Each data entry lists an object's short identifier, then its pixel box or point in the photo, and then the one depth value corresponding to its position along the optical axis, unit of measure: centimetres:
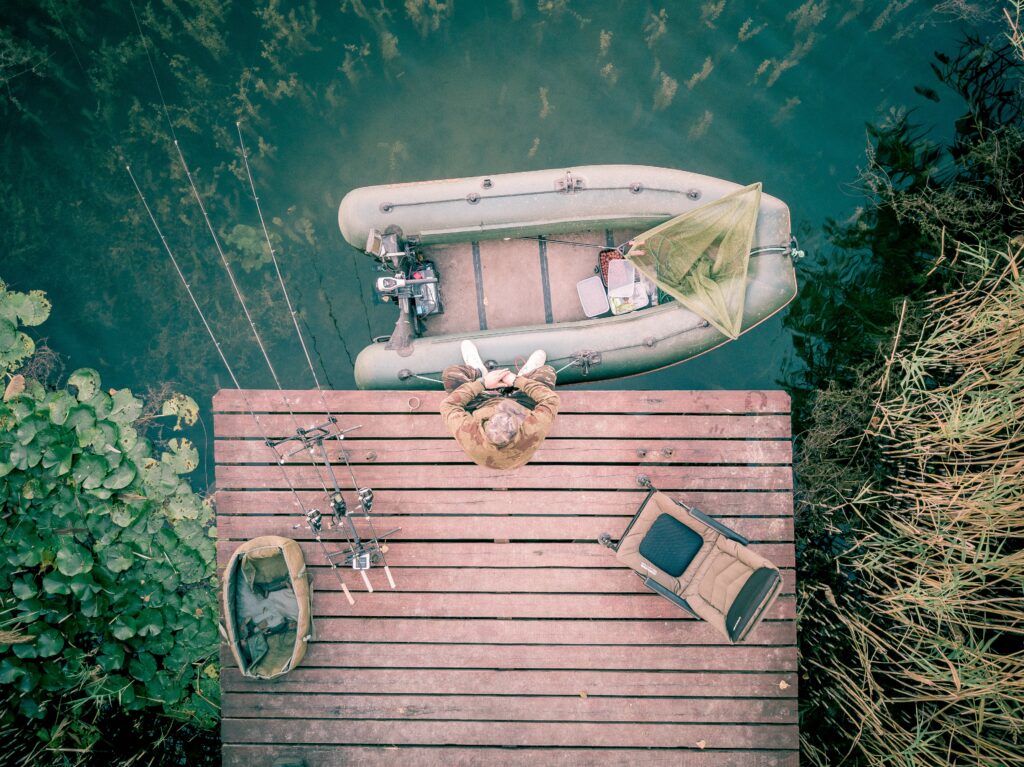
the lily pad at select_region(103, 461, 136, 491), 402
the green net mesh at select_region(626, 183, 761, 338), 376
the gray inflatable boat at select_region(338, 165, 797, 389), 382
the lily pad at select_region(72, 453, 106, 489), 398
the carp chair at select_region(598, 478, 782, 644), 312
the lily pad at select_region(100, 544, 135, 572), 395
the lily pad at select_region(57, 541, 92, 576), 386
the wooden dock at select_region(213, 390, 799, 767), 344
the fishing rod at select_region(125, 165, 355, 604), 349
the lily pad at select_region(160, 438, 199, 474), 453
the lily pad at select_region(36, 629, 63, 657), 378
